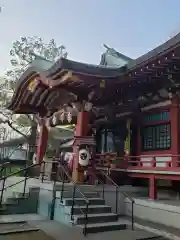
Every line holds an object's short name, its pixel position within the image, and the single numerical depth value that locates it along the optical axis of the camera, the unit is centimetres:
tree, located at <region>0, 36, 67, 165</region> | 1519
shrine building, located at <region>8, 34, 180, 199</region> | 592
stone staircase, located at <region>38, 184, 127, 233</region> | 467
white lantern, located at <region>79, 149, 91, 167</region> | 640
